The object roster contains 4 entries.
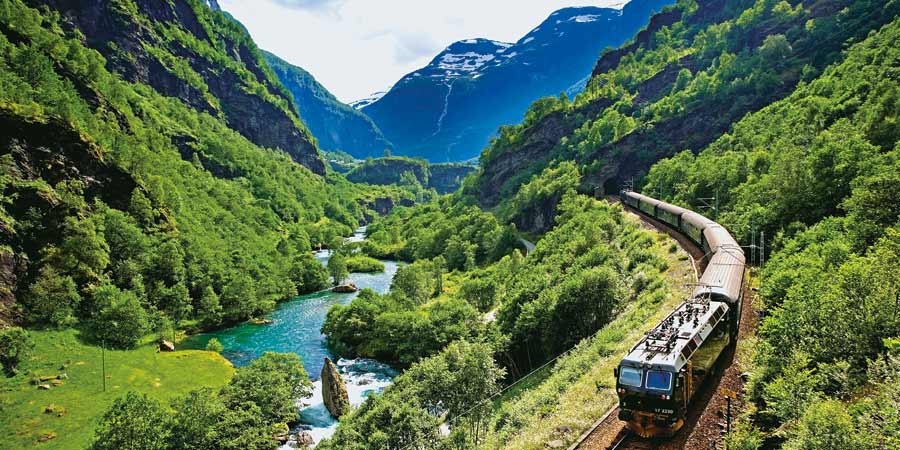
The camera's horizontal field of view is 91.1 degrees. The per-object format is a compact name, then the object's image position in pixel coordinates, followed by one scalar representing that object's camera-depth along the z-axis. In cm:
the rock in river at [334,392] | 5150
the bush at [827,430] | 1141
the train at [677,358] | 1708
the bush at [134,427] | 3572
